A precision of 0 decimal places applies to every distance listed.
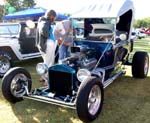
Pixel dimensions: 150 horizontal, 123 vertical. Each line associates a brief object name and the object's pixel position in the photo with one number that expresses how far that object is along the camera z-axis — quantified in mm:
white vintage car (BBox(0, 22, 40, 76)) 5227
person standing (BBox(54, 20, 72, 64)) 3890
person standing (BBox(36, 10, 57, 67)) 3801
